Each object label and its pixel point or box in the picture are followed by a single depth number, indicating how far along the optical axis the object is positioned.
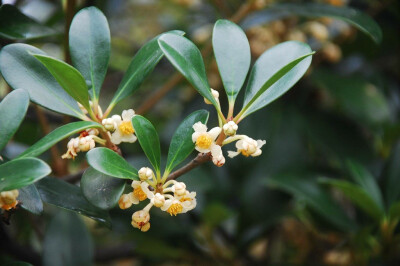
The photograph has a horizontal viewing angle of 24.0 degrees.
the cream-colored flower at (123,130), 0.53
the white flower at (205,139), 0.52
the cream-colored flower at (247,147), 0.52
